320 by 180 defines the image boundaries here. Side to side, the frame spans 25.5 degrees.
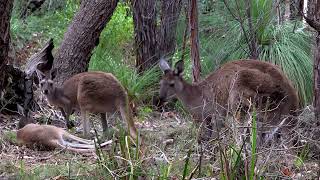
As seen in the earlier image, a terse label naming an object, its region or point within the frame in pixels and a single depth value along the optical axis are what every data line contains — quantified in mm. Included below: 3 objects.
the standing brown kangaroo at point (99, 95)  8016
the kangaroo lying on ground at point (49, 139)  7273
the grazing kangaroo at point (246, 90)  7312
